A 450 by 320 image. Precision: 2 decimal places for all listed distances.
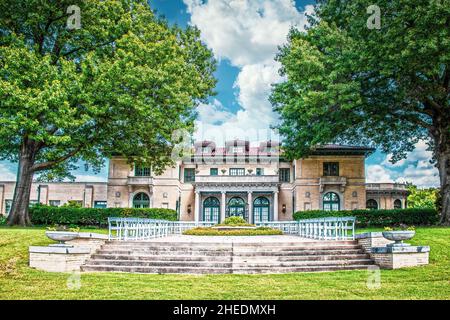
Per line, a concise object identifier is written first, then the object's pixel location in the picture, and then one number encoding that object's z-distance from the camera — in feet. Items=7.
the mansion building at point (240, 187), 146.41
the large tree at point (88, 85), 69.31
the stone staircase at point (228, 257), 40.68
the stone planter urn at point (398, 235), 41.47
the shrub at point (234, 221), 96.77
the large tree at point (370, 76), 67.31
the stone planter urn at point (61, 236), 41.84
